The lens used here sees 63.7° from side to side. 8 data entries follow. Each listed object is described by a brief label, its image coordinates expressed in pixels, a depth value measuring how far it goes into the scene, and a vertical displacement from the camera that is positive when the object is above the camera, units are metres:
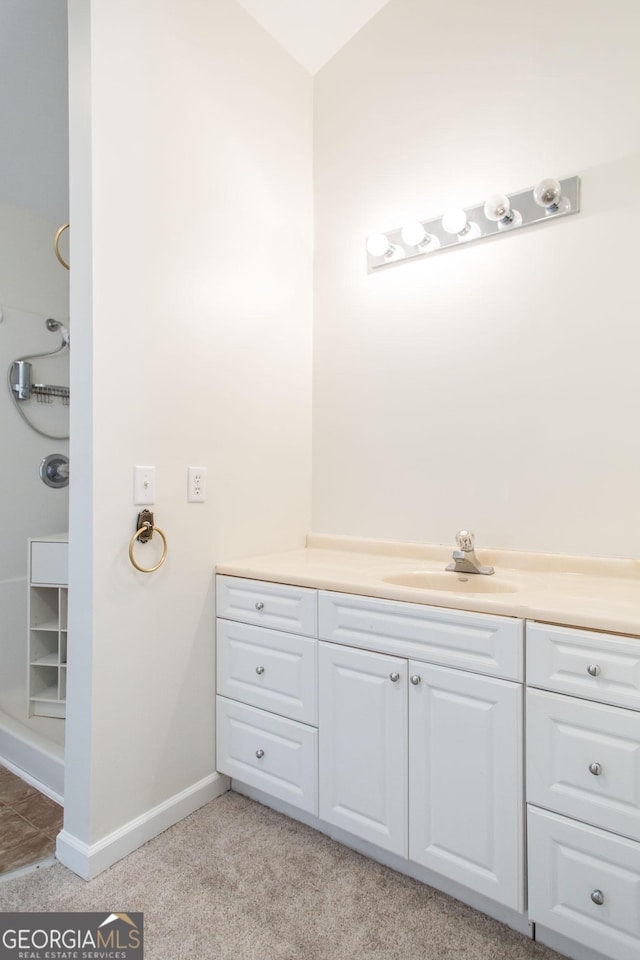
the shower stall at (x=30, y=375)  2.00 +0.54
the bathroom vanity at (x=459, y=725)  1.06 -0.60
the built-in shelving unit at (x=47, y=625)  2.12 -0.61
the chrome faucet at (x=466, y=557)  1.61 -0.23
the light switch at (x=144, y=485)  1.48 -0.01
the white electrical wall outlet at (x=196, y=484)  1.65 +0.00
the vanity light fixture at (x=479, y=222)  1.57 +0.87
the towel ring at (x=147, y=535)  1.46 -0.15
